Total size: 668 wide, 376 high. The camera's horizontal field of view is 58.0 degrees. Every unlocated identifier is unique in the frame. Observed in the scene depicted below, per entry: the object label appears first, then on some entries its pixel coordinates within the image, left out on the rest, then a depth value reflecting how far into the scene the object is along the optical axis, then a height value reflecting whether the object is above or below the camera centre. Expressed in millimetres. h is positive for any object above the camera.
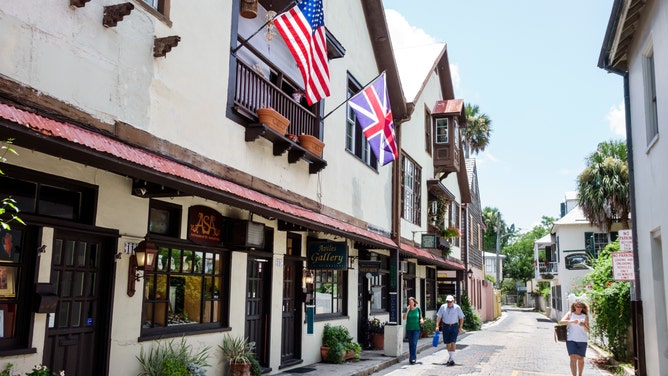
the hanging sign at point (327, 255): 13297 +591
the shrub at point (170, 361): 7836 -1091
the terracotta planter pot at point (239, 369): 9695 -1412
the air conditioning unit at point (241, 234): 10039 +763
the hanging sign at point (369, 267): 16812 +463
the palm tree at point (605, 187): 30641 +5113
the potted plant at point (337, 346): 13602 -1464
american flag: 10133 +4142
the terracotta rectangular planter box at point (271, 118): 10406 +2824
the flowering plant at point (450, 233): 25391 +2138
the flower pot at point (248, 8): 9852 +4408
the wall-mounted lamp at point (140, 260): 7684 +232
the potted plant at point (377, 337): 17219 -1530
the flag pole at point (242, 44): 9906 +3891
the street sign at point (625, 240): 11906 +928
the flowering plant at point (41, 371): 5926 -931
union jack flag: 13398 +3750
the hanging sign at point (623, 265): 11484 +413
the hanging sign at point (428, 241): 21625 +1526
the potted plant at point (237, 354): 9711 -1206
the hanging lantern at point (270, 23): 9805 +4178
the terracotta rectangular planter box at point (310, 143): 12289 +2830
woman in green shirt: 15484 -1098
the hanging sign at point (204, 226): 9227 +848
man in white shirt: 15625 -1018
